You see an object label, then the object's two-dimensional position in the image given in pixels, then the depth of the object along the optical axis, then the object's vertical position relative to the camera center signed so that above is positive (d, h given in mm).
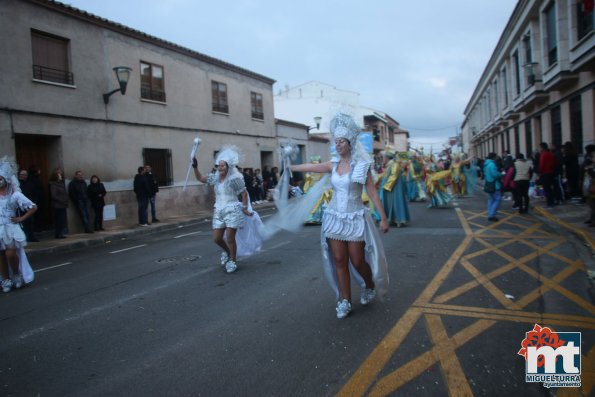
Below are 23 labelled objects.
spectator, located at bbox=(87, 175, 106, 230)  12938 -81
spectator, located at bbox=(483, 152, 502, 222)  10562 -288
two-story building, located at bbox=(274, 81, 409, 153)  40312 +7541
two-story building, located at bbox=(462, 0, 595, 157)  13641 +3694
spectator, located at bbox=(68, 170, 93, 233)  12508 +18
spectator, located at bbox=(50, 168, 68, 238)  11789 -106
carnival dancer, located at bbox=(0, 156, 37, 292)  6312 -470
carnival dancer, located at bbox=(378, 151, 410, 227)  10789 -386
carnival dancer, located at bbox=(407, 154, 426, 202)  17266 -338
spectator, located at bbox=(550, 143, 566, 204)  12881 -274
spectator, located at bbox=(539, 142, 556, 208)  12453 -49
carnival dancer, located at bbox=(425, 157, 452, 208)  14641 -463
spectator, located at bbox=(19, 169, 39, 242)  10844 +135
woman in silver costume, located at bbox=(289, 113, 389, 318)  4328 -434
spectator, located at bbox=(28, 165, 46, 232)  11148 +76
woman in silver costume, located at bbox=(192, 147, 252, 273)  6777 -219
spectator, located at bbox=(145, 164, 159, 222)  14492 +115
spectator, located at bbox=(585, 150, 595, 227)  8367 -465
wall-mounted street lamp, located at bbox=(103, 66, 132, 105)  13477 +3674
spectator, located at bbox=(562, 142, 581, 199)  12922 -26
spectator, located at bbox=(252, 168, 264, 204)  21414 -59
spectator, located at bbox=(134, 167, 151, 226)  14188 -35
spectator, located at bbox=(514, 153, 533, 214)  11992 -246
